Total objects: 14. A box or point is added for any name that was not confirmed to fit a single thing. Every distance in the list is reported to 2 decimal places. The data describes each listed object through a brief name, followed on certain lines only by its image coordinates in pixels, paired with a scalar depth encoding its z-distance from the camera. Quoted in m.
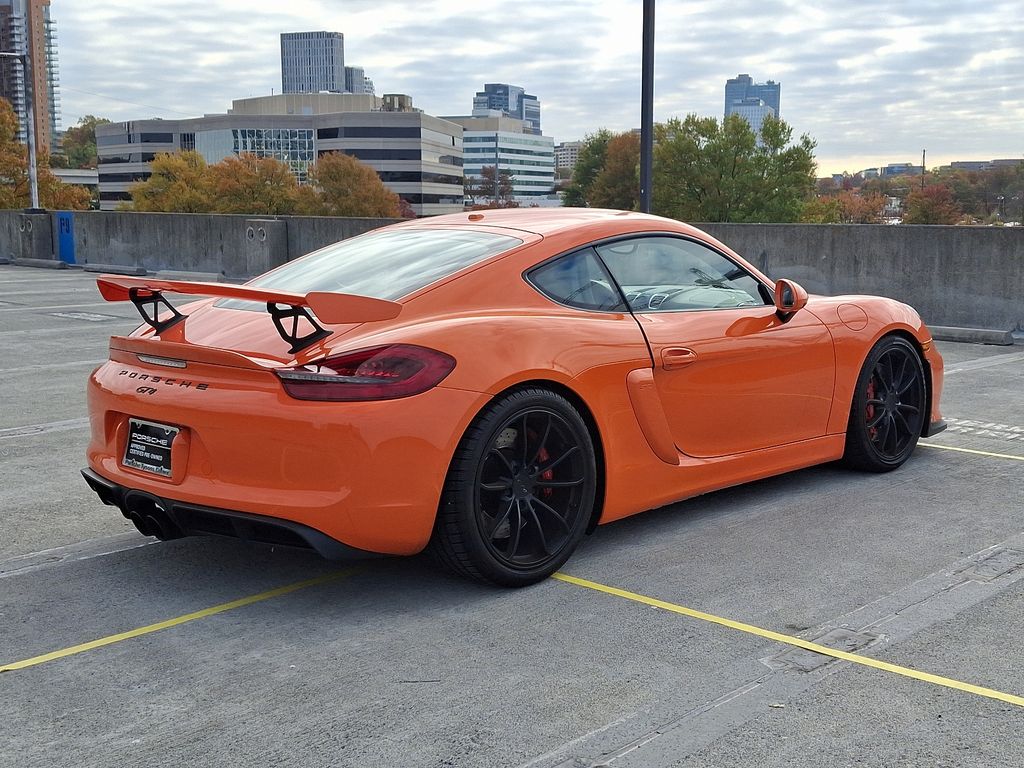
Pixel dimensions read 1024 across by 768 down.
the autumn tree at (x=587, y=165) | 138.88
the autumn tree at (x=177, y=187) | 109.94
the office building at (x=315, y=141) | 164.75
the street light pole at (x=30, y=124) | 31.16
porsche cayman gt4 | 3.85
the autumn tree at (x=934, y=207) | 105.69
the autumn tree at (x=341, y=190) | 111.38
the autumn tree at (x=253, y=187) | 105.31
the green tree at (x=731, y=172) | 96.00
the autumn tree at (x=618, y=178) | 126.38
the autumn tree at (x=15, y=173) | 65.38
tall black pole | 14.46
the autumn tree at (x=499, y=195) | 183.96
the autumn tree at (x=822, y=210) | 99.81
